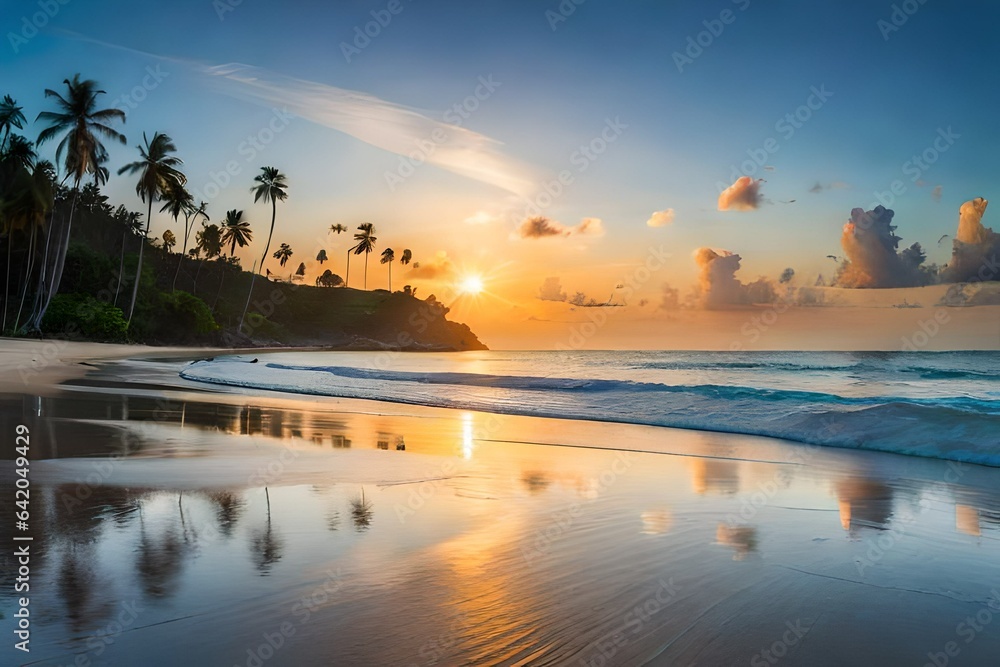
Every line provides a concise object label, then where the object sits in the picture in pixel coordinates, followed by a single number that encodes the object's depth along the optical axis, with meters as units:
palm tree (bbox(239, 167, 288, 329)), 77.50
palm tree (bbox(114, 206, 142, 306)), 82.81
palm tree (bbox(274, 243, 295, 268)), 144.50
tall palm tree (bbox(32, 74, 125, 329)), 45.66
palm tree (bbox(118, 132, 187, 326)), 57.91
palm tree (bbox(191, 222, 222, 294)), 99.88
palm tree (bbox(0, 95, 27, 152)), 48.15
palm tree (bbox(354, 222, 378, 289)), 129.50
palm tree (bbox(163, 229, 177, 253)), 106.61
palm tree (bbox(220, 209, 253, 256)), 91.69
